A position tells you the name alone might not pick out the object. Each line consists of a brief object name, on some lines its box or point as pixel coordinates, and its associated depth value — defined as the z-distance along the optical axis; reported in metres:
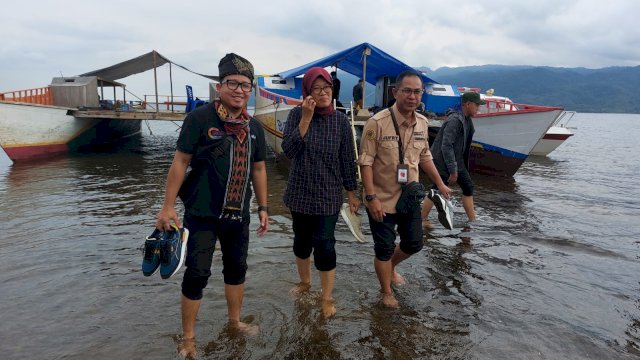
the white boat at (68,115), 14.54
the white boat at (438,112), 11.98
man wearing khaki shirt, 3.54
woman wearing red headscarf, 3.30
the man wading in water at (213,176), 2.67
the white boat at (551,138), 18.98
